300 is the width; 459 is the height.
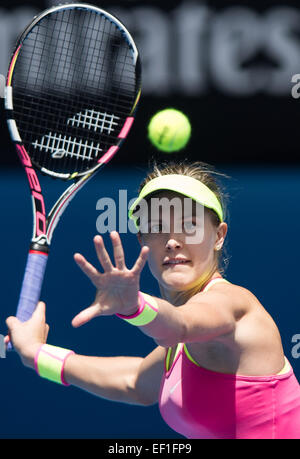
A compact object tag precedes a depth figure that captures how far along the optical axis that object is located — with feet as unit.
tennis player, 17.13
